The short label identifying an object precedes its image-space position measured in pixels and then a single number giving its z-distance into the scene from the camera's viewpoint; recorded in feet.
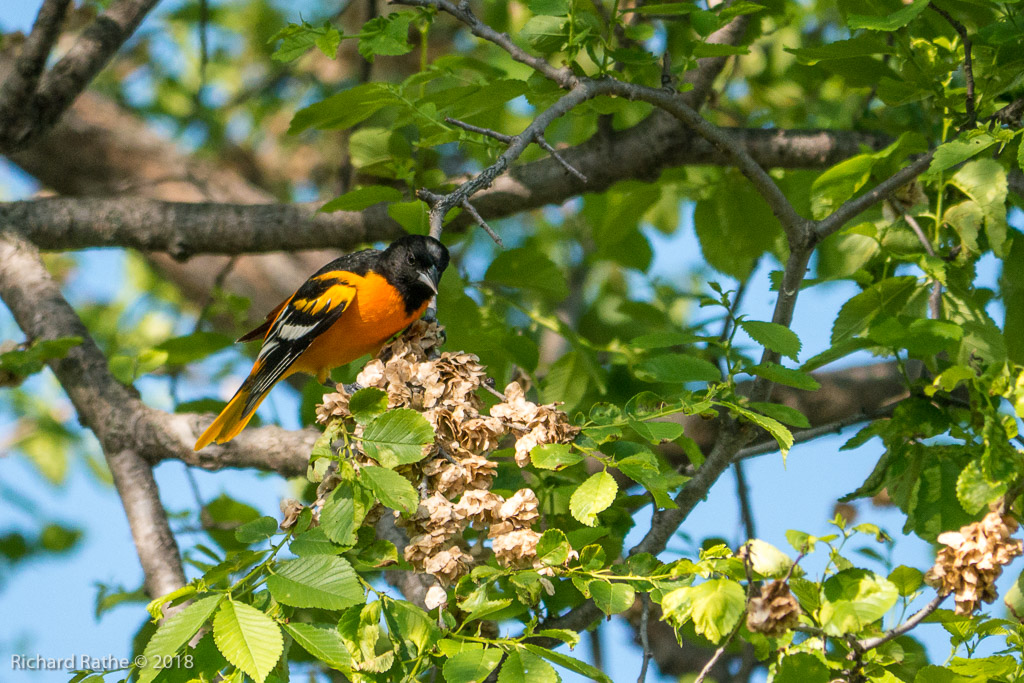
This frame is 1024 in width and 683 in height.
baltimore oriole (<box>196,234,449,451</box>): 26.18
